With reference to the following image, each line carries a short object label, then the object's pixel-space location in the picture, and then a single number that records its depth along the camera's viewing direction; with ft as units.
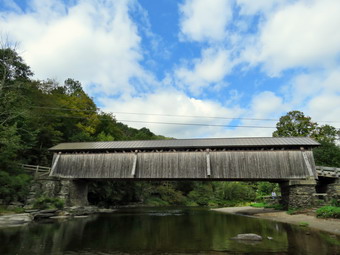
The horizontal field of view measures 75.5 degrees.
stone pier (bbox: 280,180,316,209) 57.66
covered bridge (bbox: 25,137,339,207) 61.31
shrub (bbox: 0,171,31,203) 53.21
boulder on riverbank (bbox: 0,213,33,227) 40.47
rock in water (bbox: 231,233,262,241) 29.09
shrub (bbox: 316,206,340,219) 42.55
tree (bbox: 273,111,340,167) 118.42
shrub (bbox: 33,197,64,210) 56.85
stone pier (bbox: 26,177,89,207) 63.24
